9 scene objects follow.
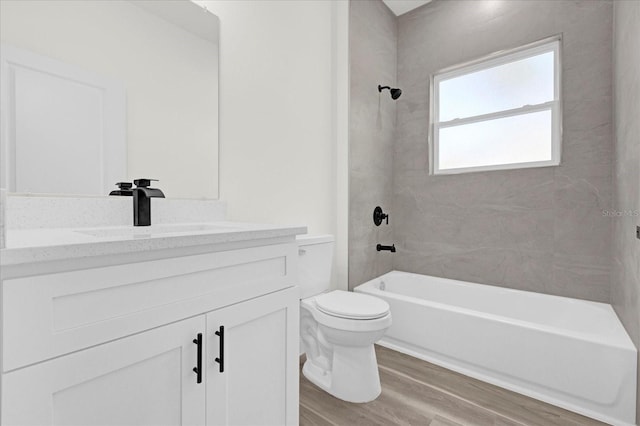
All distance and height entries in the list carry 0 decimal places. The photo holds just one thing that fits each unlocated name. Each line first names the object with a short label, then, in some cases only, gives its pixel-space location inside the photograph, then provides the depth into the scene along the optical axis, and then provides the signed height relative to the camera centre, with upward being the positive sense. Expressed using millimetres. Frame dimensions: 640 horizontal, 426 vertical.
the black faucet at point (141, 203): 1135 +19
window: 2232 +779
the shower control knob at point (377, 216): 2582 -58
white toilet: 1521 -619
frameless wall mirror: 1024 +442
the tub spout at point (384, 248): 2431 -314
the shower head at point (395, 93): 2588 +984
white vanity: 582 -287
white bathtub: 1424 -739
